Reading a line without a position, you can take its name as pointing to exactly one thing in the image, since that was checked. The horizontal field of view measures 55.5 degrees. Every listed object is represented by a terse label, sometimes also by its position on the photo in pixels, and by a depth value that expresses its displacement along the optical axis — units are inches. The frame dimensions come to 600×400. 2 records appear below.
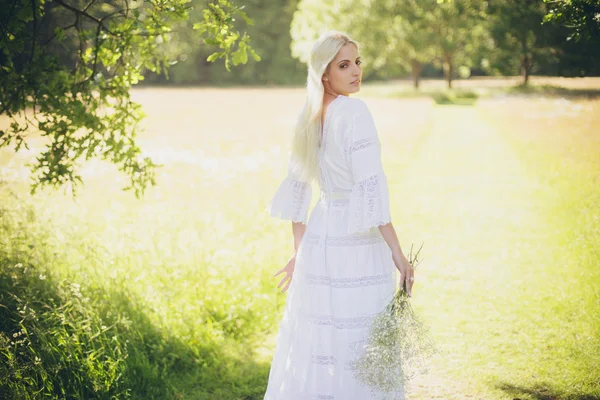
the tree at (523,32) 498.0
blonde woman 125.2
